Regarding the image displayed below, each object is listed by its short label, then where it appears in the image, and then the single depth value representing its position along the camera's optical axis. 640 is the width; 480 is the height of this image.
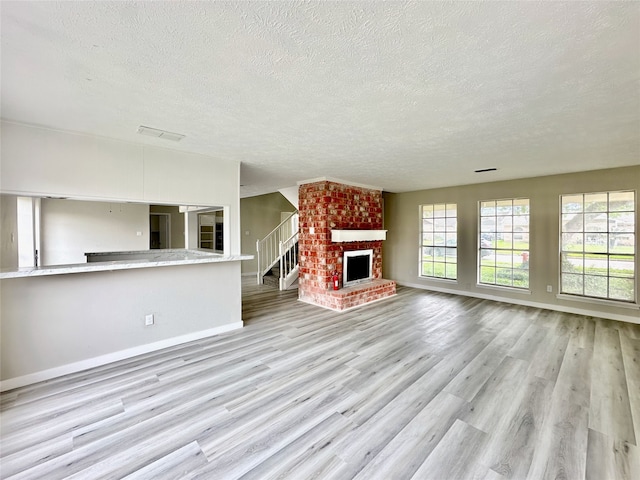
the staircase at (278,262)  6.85
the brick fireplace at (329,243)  5.09
